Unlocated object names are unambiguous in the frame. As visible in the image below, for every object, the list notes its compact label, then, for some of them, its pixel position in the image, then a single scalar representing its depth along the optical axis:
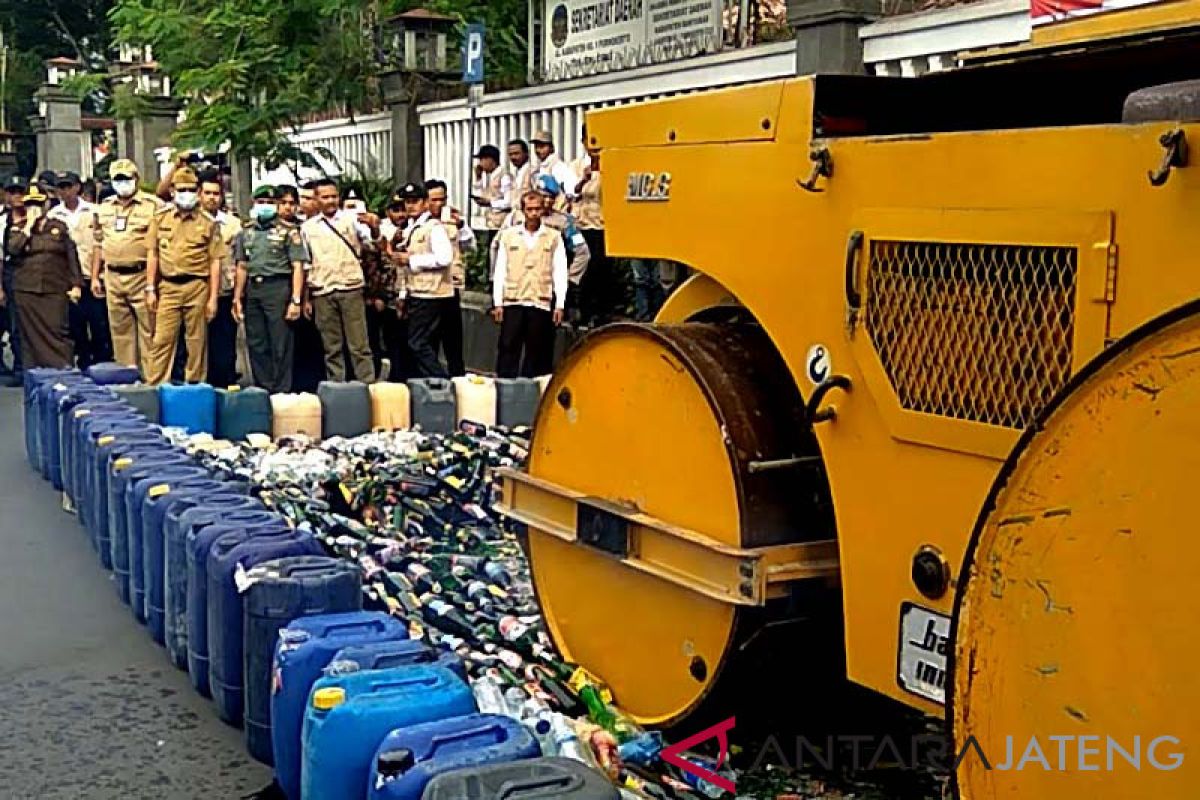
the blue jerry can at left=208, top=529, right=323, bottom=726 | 4.79
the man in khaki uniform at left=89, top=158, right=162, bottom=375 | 11.20
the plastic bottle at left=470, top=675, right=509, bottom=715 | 4.30
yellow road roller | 2.45
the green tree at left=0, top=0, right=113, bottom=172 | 39.78
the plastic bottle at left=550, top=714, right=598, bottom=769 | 3.83
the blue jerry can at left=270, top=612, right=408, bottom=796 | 4.08
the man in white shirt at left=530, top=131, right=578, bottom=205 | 11.03
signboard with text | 10.42
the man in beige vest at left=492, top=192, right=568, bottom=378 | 10.20
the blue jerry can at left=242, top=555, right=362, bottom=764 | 4.52
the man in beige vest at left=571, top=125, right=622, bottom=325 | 10.75
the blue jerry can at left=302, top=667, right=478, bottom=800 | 3.56
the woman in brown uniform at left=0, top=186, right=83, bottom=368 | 12.12
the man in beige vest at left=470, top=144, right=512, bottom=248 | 11.91
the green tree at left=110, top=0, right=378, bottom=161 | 15.30
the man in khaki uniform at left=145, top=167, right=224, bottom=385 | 10.74
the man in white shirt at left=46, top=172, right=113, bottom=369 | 12.71
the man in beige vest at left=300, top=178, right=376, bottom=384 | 10.49
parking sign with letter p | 11.55
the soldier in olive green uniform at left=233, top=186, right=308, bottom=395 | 10.44
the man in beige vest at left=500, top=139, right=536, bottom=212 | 11.48
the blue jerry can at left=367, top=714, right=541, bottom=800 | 3.13
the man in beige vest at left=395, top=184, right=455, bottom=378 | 10.73
